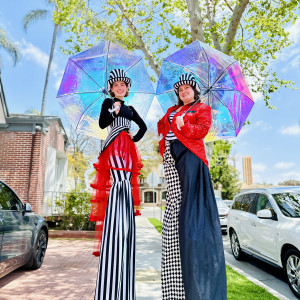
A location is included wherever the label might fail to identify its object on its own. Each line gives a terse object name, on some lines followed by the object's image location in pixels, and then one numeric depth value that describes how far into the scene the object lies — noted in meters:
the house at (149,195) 53.34
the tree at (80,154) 26.27
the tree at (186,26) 7.85
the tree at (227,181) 41.28
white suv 4.35
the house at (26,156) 10.41
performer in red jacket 2.13
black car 3.83
